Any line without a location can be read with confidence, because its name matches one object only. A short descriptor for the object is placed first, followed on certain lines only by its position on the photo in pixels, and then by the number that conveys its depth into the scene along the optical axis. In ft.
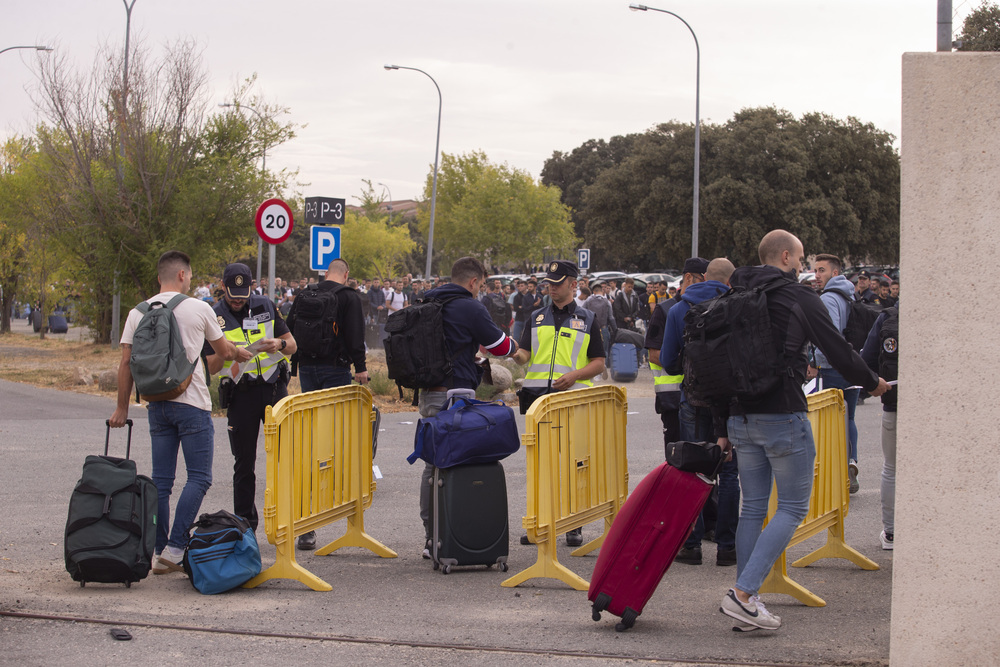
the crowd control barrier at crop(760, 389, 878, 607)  19.88
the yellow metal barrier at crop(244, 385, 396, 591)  18.02
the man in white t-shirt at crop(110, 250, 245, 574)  19.40
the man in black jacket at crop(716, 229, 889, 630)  15.61
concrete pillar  13.12
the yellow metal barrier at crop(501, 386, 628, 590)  18.44
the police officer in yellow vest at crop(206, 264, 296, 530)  22.07
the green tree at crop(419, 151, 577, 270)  194.08
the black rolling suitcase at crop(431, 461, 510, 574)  19.98
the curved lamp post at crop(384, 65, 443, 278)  117.29
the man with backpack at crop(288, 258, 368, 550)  23.90
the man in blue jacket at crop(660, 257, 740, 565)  20.84
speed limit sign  40.91
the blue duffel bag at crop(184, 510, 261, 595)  18.26
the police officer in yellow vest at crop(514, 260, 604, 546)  22.45
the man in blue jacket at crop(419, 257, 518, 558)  21.44
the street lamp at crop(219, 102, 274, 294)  78.28
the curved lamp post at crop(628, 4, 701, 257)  103.86
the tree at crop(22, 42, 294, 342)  74.79
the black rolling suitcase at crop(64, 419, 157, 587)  17.78
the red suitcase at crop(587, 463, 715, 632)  16.19
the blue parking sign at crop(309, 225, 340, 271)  41.78
